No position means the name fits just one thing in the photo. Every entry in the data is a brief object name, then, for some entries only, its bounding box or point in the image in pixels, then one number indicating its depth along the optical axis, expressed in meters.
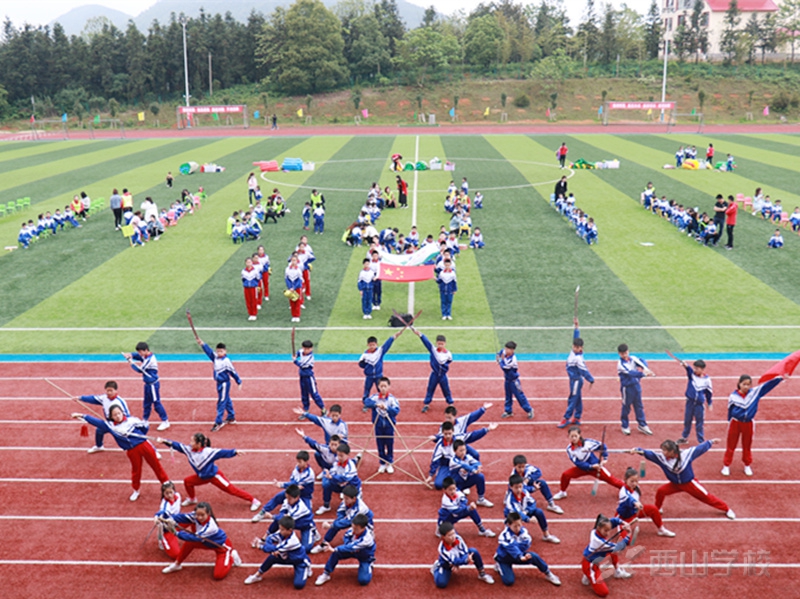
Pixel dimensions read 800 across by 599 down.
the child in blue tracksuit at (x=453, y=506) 9.79
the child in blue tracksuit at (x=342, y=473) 10.53
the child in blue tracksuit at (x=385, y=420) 12.00
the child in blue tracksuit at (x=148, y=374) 13.48
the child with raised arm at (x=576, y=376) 13.17
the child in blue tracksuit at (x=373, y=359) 13.86
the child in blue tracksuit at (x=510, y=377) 13.53
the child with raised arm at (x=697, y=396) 12.33
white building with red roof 102.00
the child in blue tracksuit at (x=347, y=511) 9.76
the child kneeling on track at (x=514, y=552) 9.09
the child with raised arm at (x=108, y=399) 11.92
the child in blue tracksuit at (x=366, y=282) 19.30
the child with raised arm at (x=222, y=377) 13.40
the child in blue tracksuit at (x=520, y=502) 9.84
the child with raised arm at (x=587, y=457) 10.84
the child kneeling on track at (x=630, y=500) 9.87
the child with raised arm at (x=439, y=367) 13.80
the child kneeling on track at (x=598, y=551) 9.02
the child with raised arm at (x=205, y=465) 10.70
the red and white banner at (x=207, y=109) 78.38
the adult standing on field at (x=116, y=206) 30.33
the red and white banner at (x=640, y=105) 69.81
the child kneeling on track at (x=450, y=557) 9.02
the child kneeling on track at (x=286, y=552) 9.21
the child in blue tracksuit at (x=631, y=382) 12.85
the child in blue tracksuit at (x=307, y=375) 13.63
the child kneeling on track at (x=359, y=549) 9.23
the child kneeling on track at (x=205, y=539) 9.37
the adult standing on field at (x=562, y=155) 43.09
